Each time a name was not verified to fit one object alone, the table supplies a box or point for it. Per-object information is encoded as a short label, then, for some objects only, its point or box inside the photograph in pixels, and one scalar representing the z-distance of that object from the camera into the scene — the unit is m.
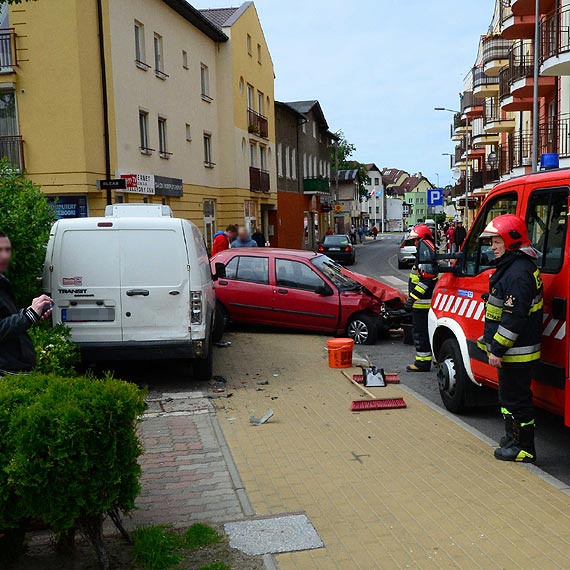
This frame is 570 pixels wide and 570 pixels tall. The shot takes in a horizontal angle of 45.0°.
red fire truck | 5.36
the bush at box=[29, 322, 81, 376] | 6.89
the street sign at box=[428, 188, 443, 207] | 29.28
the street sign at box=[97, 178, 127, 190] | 16.56
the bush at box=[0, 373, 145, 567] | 3.42
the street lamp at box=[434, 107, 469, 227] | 46.20
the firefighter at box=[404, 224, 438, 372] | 9.16
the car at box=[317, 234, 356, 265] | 37.81
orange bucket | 9.63
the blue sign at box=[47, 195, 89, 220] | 19.56
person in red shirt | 15.45
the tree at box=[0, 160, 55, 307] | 7.62
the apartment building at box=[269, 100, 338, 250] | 44.12
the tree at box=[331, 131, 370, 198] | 84.56
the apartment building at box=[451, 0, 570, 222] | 21.33
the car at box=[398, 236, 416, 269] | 32.78
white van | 8.07
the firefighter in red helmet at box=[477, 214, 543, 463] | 5.25
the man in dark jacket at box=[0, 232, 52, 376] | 4.41
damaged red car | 11.86
